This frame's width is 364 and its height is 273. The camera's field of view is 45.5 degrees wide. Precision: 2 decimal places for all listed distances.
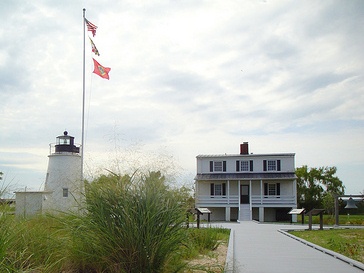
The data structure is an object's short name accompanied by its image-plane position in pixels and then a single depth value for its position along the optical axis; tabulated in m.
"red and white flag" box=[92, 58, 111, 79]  22.98
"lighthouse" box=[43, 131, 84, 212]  26.47
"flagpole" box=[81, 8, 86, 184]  24.86
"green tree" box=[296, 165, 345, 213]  50.25
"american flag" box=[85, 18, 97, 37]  24.73
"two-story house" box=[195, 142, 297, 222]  37.94
